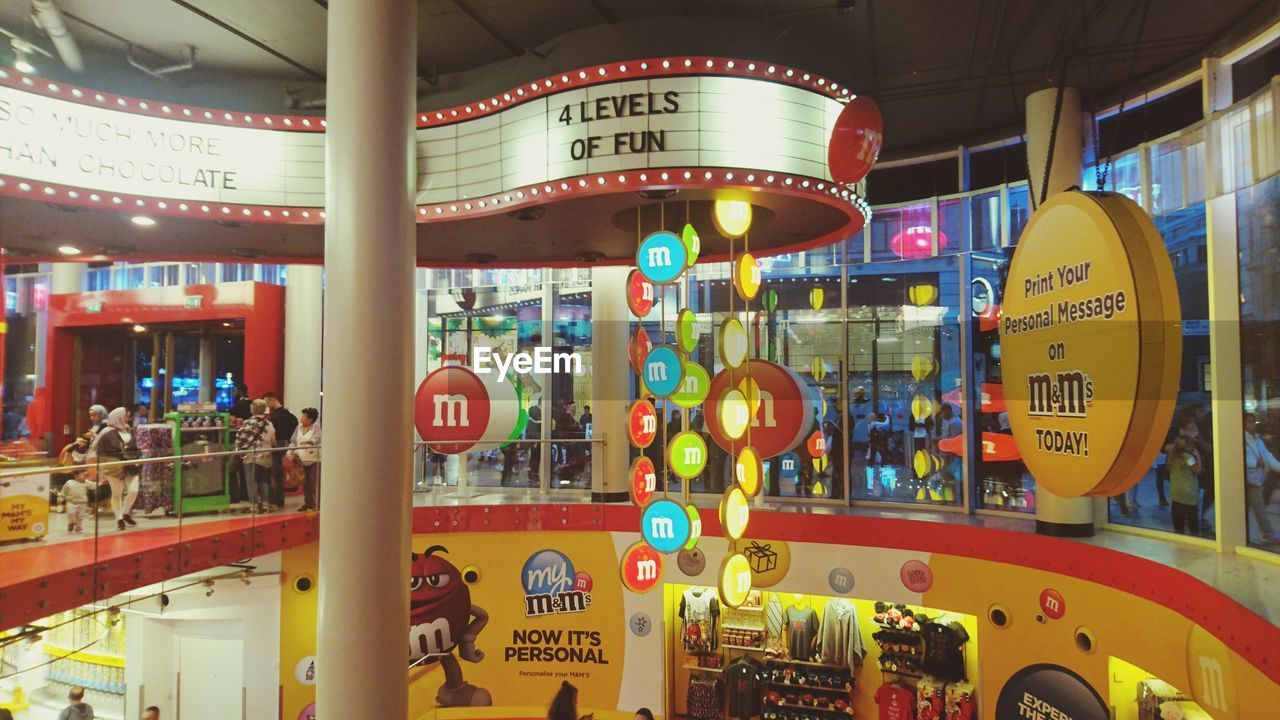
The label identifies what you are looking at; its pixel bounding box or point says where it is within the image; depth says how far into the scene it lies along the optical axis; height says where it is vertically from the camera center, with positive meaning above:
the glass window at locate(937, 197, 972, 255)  10.27 +2.18
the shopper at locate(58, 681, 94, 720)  7.81 -3.41
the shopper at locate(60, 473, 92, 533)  6.30 -0.96
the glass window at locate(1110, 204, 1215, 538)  7.35 -0.20
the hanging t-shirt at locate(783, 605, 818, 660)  9.45 -3.14
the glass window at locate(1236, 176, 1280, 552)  6.57 +0.30
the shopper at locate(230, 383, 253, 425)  10.77 -0.32
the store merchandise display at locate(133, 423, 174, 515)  6.98 -0.97
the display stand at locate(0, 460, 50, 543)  6.14 -1.01
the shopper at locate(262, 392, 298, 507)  9.16 -0.44
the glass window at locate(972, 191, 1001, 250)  9.98 +2.20
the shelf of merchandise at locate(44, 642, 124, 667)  9.73 -3.55
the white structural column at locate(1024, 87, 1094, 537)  7.90 +2.39
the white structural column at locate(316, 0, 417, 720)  4.12 +0.11
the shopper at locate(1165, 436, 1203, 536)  7.50 -1.02
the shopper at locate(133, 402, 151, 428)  11.12 -0.43
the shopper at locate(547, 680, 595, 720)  9.05 -3.88
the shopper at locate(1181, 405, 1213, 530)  7.31 -0.62
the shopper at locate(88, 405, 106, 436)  9.48 -0.38
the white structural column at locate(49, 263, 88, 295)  14.62 +2.09
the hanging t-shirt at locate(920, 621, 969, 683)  8.35 -3.00
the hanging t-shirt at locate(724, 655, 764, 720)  9.28 -3.77
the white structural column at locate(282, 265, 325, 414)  12.37 +0.84
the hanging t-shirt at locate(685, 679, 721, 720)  9.44 -3.98
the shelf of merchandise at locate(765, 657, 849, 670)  9.31 -3.50
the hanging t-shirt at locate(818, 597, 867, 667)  9.21 -3.13
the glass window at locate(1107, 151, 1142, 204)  8.30 +2.32
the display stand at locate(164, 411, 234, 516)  7.31 -0.80
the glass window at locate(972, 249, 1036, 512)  9.64 -0.33
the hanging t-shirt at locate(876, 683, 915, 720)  8.62 -3.68
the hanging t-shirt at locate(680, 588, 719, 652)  9.70 -3.04
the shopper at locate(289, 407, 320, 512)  8.10 -0.90
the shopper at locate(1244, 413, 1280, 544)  6.71 -0.80
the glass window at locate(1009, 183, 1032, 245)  9.67 +2.26
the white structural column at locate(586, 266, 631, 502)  10.67 +0.31
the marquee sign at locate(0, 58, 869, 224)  5.85 +2.02
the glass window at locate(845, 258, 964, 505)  10.38 +0.01
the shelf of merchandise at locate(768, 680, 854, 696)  9.12 -3.74
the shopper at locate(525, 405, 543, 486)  12.24 -1.00
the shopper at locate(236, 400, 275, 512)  7.76 -0.67
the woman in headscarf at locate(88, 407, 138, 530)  6.65 -0.72
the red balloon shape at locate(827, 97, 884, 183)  5.52 +1.82
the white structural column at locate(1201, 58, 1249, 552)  6.96 +0.10
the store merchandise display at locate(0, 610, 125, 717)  9.41 -3.87
